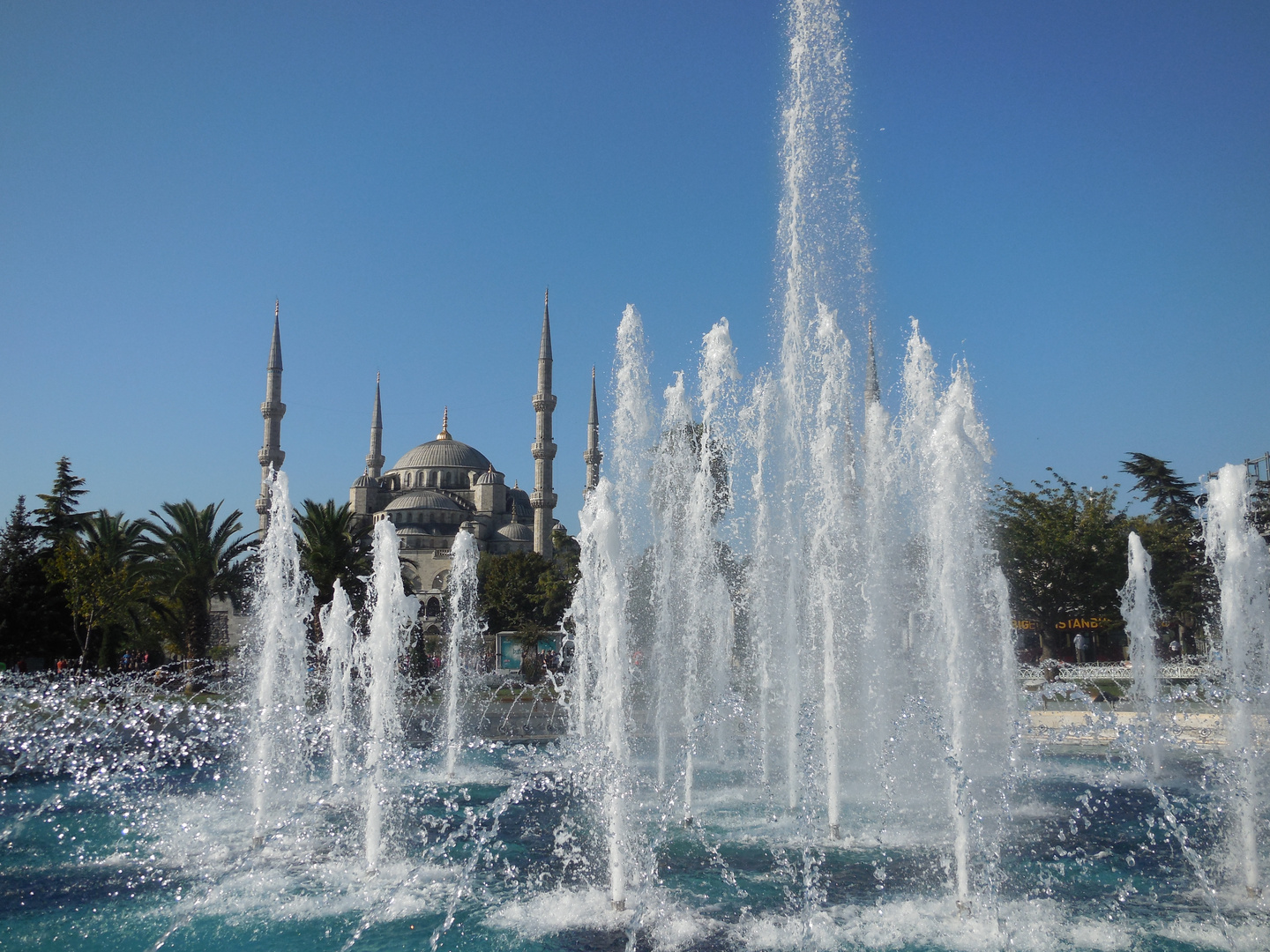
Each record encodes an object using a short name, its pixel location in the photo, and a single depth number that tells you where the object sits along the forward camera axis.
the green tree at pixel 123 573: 20.50
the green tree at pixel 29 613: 22.14
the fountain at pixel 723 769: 5.37
